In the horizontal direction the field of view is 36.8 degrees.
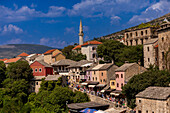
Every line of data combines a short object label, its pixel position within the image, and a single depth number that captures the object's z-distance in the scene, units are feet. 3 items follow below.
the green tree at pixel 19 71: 222.28
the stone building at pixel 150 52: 192.95
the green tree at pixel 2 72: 247.09
